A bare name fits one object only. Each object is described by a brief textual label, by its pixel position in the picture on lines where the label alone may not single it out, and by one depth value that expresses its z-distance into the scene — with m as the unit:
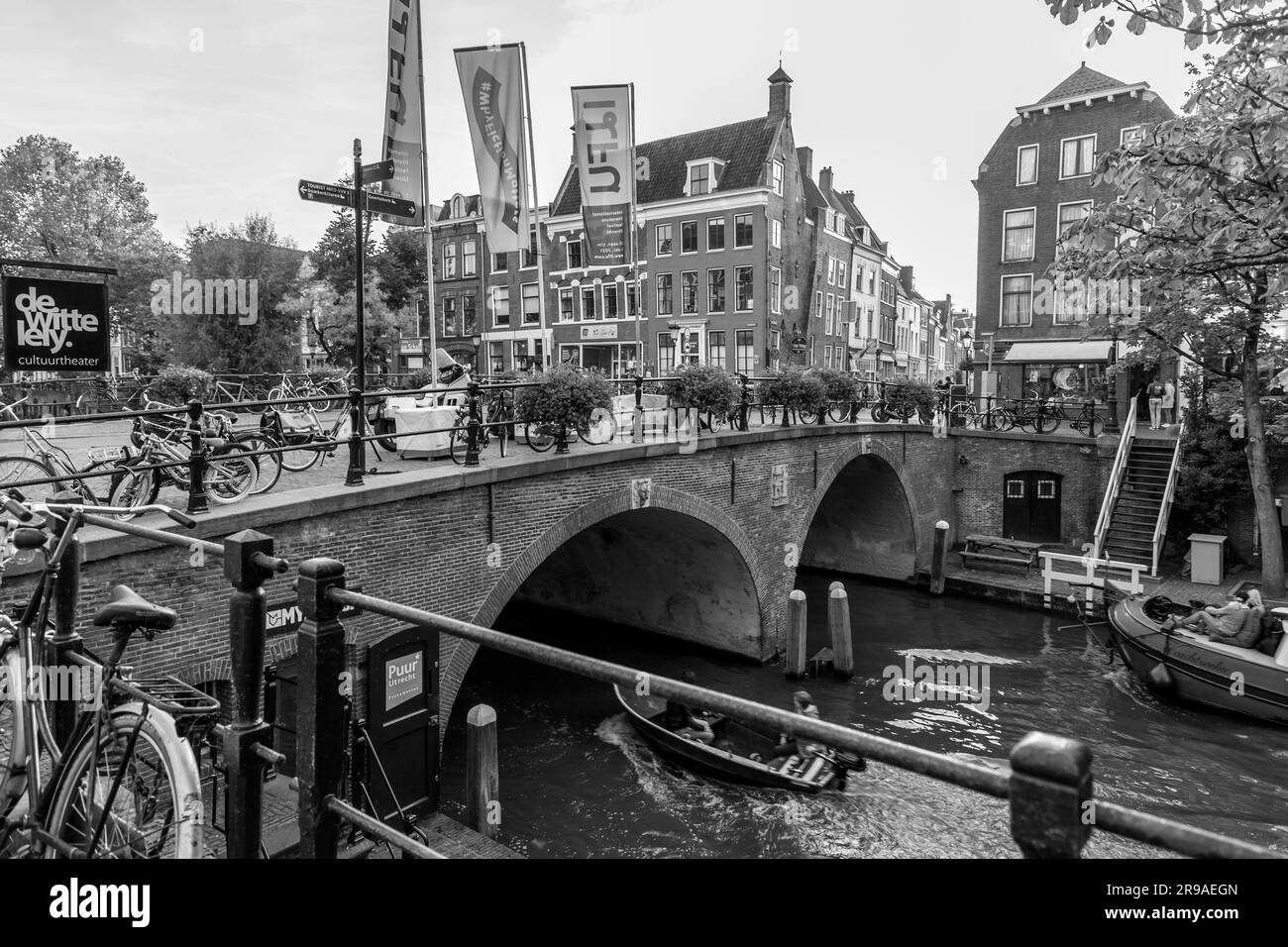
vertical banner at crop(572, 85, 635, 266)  18.06
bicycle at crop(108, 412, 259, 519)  8.62
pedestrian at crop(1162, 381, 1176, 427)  27.94
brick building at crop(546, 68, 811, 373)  38.78
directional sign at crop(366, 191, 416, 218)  10.23
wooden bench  24.81
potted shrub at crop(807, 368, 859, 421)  21.23
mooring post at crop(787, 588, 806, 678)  17.50
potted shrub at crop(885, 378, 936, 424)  25.56
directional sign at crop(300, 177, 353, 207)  9.42
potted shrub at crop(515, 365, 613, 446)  12.72
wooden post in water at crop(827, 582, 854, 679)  17.58
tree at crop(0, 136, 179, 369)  40.16
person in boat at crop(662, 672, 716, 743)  13.28
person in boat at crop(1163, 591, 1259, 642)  14.64
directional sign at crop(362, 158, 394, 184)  11.11
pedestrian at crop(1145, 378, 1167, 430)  27.62
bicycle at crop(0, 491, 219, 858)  3.00
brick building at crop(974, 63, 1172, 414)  30.69
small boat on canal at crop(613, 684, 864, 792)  12.39
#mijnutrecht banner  16.23
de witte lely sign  7.47
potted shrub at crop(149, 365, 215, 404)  17.02
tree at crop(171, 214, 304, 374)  33.72
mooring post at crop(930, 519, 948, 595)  23.92
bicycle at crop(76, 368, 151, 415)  21.76
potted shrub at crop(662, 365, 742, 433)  16.06
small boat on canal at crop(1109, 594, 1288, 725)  14.13
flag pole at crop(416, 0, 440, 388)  14.30
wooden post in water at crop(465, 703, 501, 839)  10.26
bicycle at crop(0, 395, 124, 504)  8.50
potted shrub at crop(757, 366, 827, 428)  19.83
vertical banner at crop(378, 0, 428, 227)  14.30
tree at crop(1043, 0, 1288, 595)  5.94
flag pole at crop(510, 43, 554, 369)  17.31
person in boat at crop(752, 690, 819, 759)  12.61
